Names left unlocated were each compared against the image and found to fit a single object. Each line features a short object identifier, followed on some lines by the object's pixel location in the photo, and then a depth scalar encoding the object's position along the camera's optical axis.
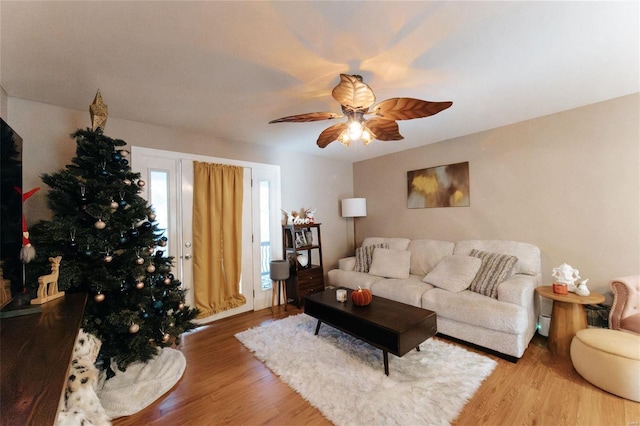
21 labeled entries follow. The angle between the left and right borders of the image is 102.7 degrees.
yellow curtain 3.24
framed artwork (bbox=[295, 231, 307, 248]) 4.05
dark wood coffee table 2.10
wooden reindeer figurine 1.62
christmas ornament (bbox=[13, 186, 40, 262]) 1.62
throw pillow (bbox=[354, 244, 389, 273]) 3.90
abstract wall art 3.64
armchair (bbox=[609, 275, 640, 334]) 2.23
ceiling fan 1.62
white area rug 1.75
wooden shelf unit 3.85
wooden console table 0.69
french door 3.00
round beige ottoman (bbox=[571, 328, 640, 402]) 1.77
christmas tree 1.92
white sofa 2.38
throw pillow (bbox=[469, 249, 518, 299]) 2.69
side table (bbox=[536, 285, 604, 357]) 2.34
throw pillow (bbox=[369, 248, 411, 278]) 3.58
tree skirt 1.83
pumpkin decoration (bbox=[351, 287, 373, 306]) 2.56
